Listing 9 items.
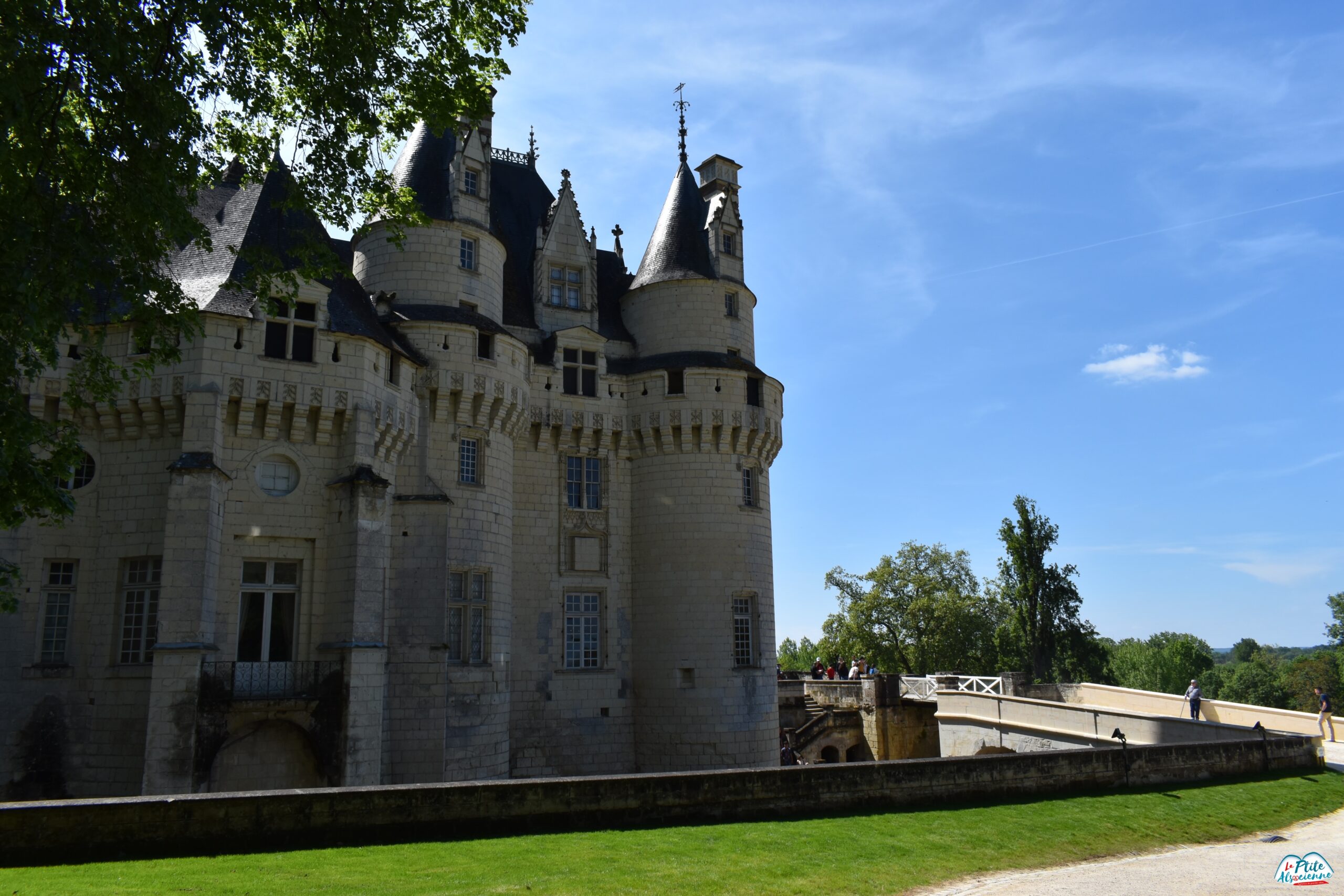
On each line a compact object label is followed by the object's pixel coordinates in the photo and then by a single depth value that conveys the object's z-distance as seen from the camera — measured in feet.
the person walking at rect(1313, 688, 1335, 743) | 86.53
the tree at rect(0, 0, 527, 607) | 35.76
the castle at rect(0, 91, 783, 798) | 63.52
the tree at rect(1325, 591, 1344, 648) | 349.20
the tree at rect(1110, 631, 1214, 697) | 317.42
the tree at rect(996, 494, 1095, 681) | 167.53
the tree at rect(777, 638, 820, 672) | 405.80
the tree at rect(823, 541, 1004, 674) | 194.08
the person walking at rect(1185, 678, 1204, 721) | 88.63
